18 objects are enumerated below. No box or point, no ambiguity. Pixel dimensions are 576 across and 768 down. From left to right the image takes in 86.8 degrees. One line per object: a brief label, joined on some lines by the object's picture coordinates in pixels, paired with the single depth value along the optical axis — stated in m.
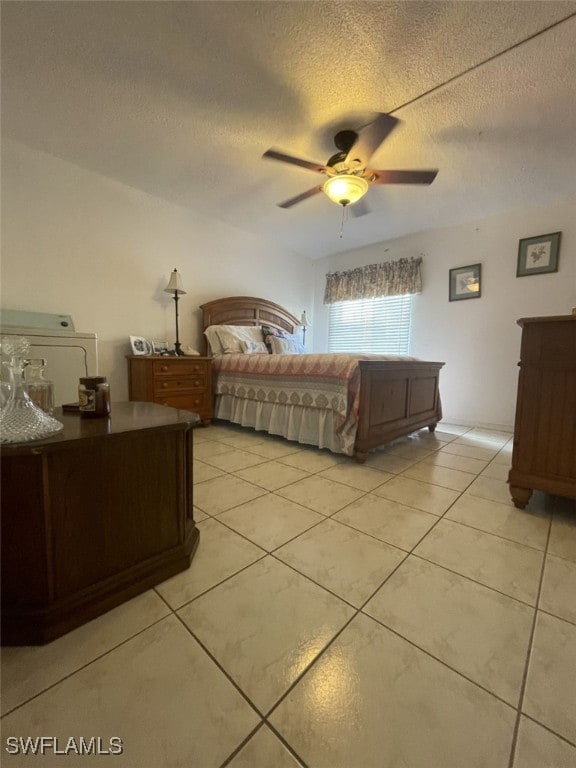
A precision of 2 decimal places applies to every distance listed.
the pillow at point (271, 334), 3.75
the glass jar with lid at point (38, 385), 0.91
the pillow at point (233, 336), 3.43
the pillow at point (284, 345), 3.69
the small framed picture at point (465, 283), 3.53
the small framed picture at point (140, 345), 2.96
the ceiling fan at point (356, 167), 2.02
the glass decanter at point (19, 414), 0.76
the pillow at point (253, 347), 3.46
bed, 2.18
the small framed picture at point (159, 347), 3.09
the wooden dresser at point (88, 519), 0.76
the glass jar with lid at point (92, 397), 1.04
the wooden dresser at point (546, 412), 1.39
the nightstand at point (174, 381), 2.77
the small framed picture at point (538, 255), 3.08
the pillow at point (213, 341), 3.46
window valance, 3.95
